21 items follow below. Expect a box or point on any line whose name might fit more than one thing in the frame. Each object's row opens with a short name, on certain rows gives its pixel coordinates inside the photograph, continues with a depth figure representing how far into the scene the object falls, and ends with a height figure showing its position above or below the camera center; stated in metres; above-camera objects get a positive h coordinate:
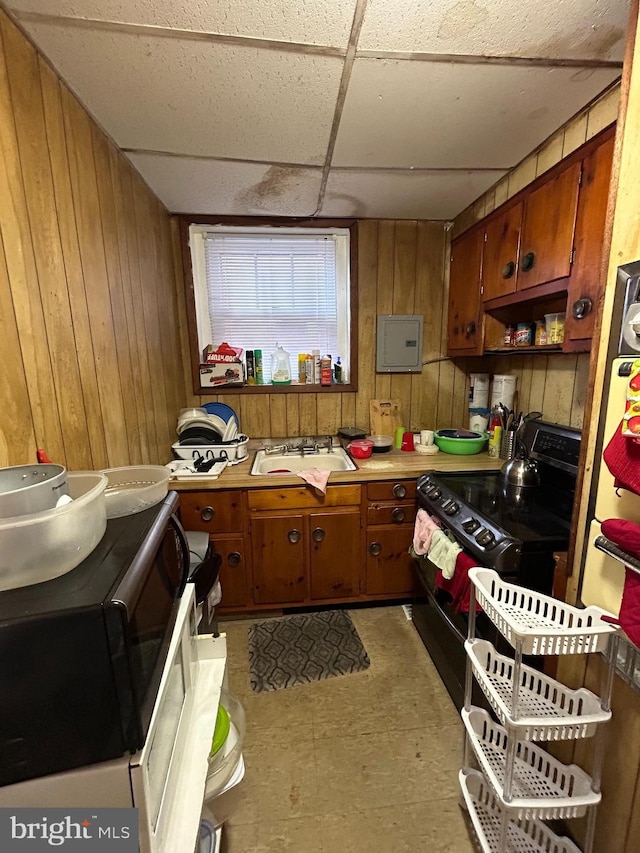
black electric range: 1.29 -0.61
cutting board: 2.55 -0.37
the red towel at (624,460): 0.78 -0.22
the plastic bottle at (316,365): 2.53 -0.02
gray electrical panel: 2.53 +0.12
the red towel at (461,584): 1.38 -0.84
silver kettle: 1.71 -0.53
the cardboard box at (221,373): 2.48 -0.06
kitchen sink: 2.27 -0.59
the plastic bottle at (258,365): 2.53 -0.01
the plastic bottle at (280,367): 2.53 -0.03
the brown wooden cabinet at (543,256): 1.31 +0.45
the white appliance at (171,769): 0.55 -0.72
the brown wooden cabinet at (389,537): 2.03 -0.96
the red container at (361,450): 2.21 -0.51
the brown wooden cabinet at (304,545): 1.98 -0.98
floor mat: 1.77 -1.44
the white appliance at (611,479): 0.87 -0.30
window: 2.44 +0.50
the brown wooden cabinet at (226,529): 1.92 -0.85
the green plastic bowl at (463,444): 2.23 -0.49
